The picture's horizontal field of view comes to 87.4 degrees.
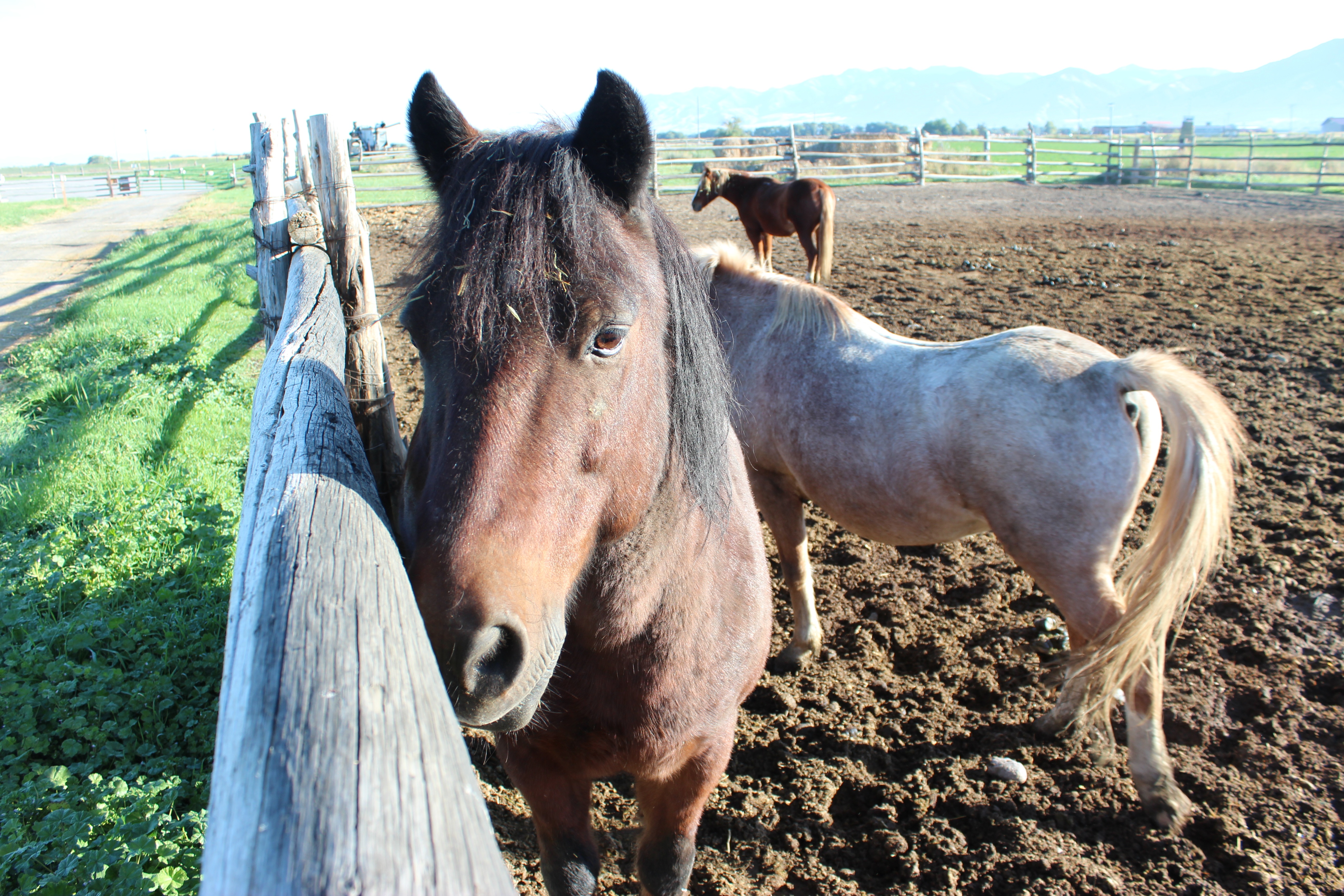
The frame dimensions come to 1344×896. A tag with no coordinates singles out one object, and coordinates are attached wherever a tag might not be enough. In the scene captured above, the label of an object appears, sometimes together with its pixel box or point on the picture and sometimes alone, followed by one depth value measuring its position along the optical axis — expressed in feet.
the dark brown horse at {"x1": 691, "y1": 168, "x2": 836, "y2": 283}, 34.71
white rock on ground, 9.40
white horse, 8.63
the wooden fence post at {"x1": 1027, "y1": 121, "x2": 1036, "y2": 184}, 77.56
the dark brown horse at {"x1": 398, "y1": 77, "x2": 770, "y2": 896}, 3.90
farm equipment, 77.51
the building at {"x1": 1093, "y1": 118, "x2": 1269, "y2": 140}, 93.30
